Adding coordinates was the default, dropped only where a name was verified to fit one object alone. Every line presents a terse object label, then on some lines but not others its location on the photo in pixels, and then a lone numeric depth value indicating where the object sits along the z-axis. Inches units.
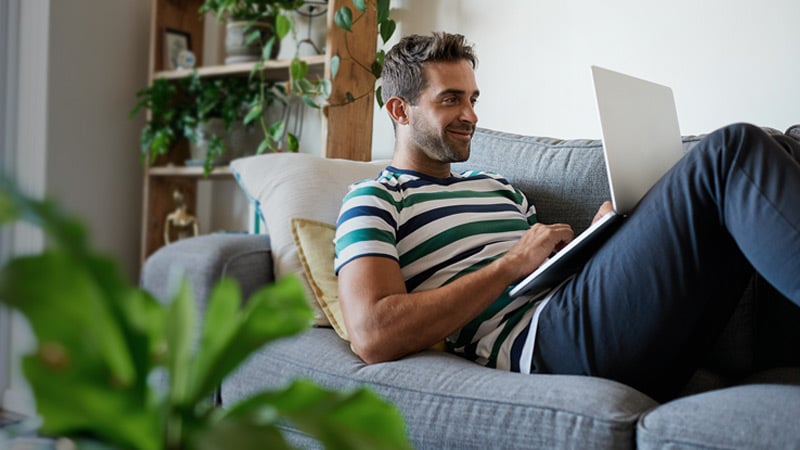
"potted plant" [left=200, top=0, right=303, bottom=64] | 106.7
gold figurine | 117.3
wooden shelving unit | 97.4
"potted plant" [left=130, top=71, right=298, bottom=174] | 111.4
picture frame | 117.7
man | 45.0
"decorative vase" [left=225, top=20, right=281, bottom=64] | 110.2
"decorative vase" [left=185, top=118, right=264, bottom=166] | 113.3
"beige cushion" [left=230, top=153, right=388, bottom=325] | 65.1
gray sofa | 40.1
